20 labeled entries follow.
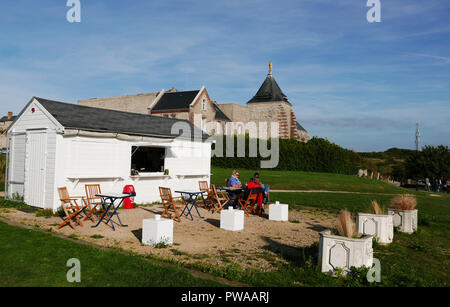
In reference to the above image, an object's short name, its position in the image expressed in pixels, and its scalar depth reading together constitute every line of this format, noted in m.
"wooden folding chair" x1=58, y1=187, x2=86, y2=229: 8.24
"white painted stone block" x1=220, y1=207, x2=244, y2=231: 8.87
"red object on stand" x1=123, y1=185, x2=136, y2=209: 11.86
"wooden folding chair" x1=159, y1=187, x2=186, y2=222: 9.43
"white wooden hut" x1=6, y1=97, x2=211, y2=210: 10.69
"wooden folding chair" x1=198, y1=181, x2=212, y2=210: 12.01
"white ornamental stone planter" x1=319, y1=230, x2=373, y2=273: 5.25
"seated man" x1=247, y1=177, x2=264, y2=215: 11.14
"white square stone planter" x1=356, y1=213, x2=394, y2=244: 7.95
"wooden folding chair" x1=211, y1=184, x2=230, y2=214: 11.22
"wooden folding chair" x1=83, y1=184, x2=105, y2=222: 9.44
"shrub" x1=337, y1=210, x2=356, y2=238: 5.58
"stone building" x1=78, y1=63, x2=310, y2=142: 41.56
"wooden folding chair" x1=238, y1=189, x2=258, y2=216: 11.08
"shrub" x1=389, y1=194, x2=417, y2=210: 9.52
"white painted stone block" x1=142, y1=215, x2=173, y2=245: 7.05
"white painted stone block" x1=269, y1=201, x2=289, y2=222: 10.57
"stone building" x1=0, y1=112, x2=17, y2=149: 61.52
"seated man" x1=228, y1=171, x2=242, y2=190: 12.66
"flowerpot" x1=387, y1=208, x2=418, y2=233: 9.33
